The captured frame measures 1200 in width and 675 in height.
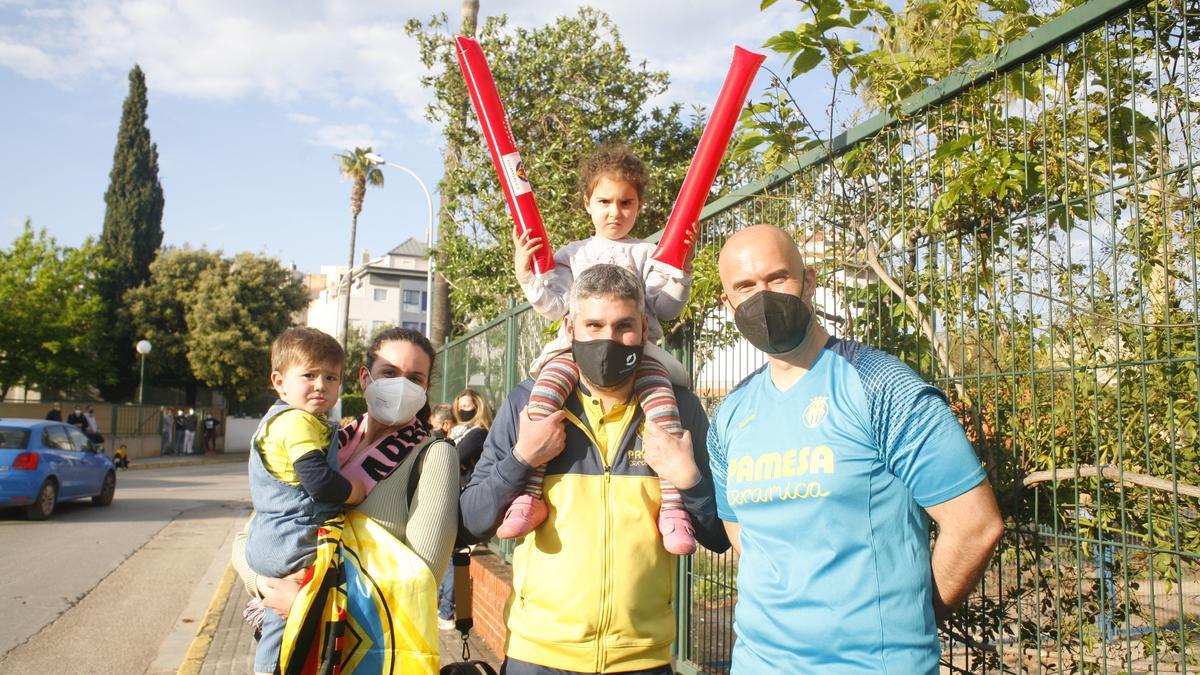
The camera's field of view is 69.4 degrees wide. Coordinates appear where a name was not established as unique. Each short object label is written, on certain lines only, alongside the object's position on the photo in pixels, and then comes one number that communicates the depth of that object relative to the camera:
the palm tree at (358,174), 40.72
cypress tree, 42.31
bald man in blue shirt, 2.02
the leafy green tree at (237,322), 40.34
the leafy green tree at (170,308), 41.50
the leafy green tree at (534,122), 11.20
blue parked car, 13.34
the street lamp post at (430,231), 12.97
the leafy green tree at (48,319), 35.88
